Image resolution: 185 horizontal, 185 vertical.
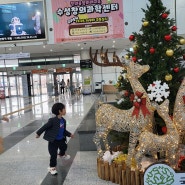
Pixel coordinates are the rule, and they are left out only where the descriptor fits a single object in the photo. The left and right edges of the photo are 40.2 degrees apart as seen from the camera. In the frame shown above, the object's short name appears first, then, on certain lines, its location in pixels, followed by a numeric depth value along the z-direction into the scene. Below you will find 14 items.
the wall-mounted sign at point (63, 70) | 21.61
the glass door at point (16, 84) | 24.95
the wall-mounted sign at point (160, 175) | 2.32
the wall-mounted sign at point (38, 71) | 21.75
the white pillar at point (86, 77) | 19.08
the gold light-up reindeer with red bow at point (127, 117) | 2.92
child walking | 3.46
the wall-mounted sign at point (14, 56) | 12.45
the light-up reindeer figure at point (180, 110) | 2.95
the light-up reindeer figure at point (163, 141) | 2.76
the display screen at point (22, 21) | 10.51
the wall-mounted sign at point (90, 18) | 10.12
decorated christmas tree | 3.32
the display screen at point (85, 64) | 18.92
